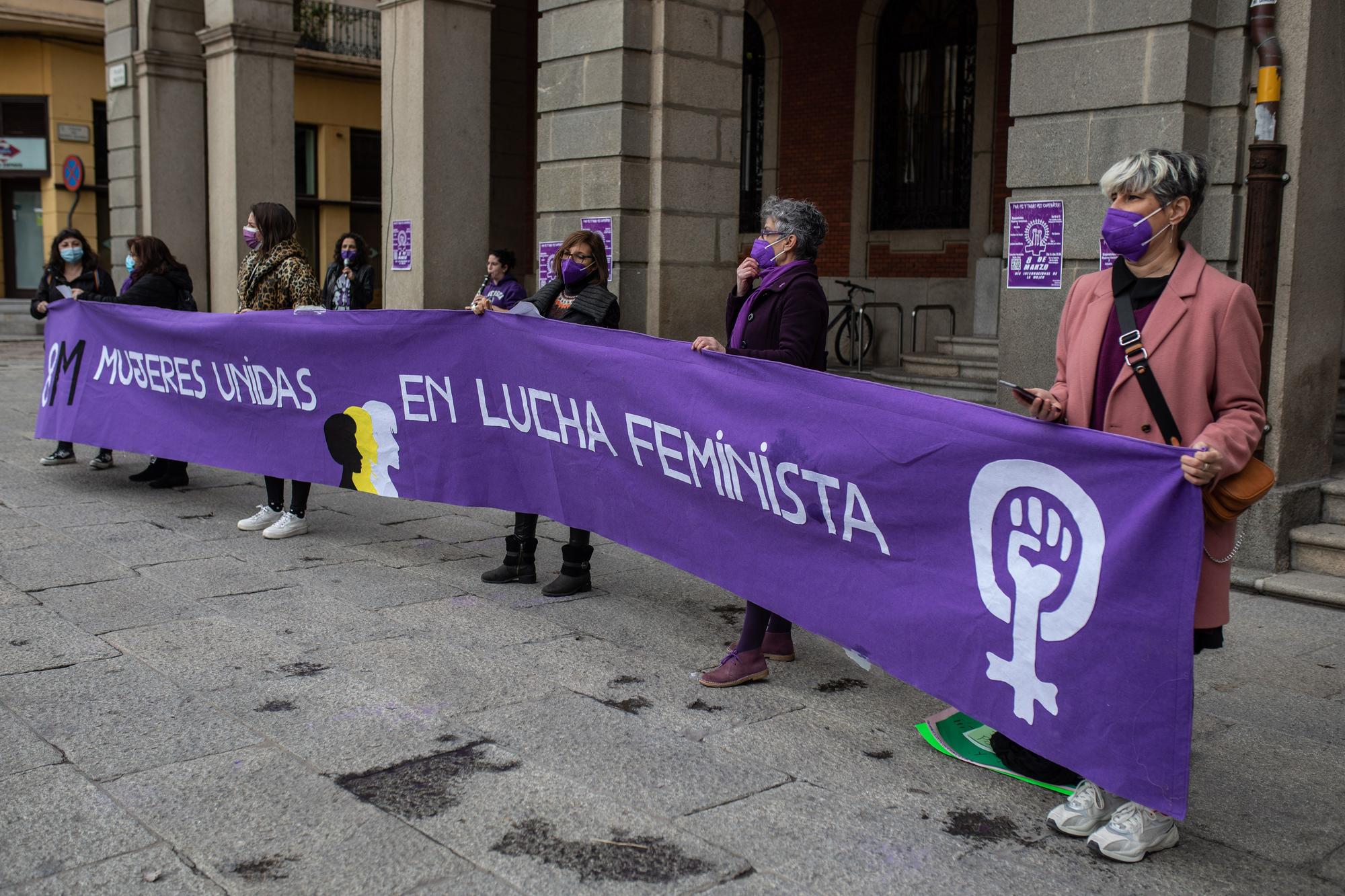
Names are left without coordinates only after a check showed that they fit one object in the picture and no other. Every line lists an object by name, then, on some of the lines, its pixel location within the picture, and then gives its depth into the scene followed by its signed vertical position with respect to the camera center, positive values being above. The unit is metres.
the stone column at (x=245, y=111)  14.37 +1.93
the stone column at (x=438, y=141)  11.42 +1.30
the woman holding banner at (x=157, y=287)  8.89 -0.09
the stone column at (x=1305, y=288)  6.82 +0.06
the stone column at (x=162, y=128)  16.14 +1.93
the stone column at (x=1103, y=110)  7.09 +1.08
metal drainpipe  6.73 +0.62
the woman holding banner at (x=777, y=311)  4.96 -0.10
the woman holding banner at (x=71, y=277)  9.74 -0.04
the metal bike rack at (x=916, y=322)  15.77 -0.41
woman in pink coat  3.49 -0.18
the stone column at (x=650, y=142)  10.26 +1.20
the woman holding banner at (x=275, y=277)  7.51 +0.00
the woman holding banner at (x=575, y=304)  6.18 -0.11
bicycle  16.09 -0.53
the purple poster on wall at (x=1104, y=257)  7.27 +0.22
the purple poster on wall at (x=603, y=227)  10.41 +0.47
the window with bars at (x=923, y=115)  15.87 +2.29
